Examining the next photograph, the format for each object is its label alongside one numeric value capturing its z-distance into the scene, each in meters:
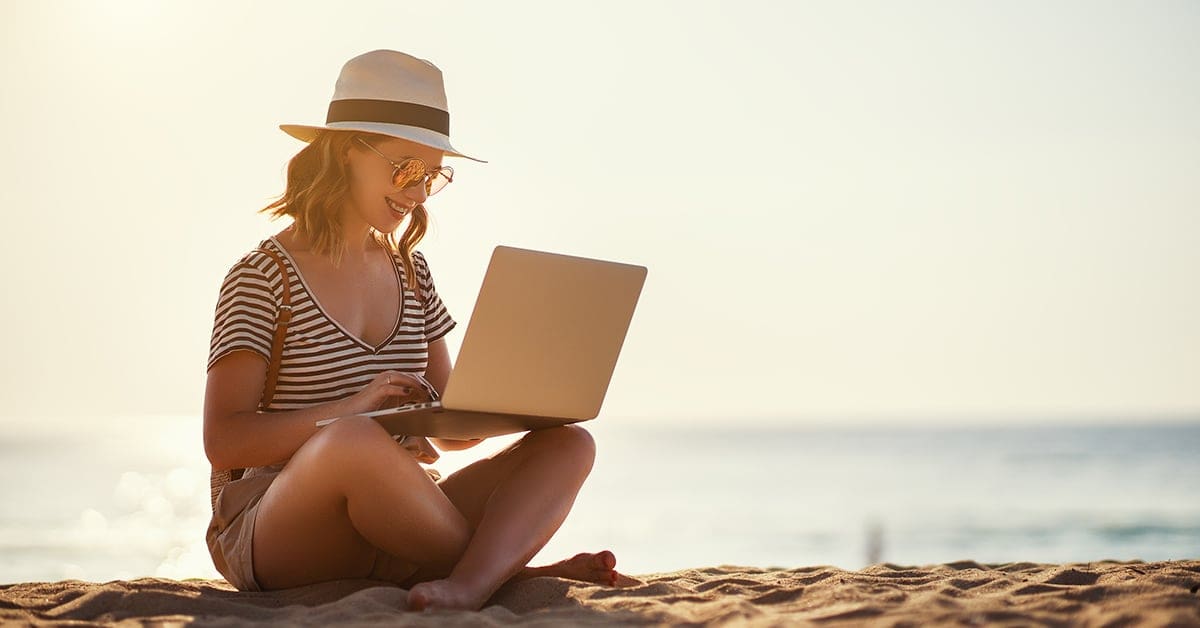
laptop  2.85
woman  2.95
